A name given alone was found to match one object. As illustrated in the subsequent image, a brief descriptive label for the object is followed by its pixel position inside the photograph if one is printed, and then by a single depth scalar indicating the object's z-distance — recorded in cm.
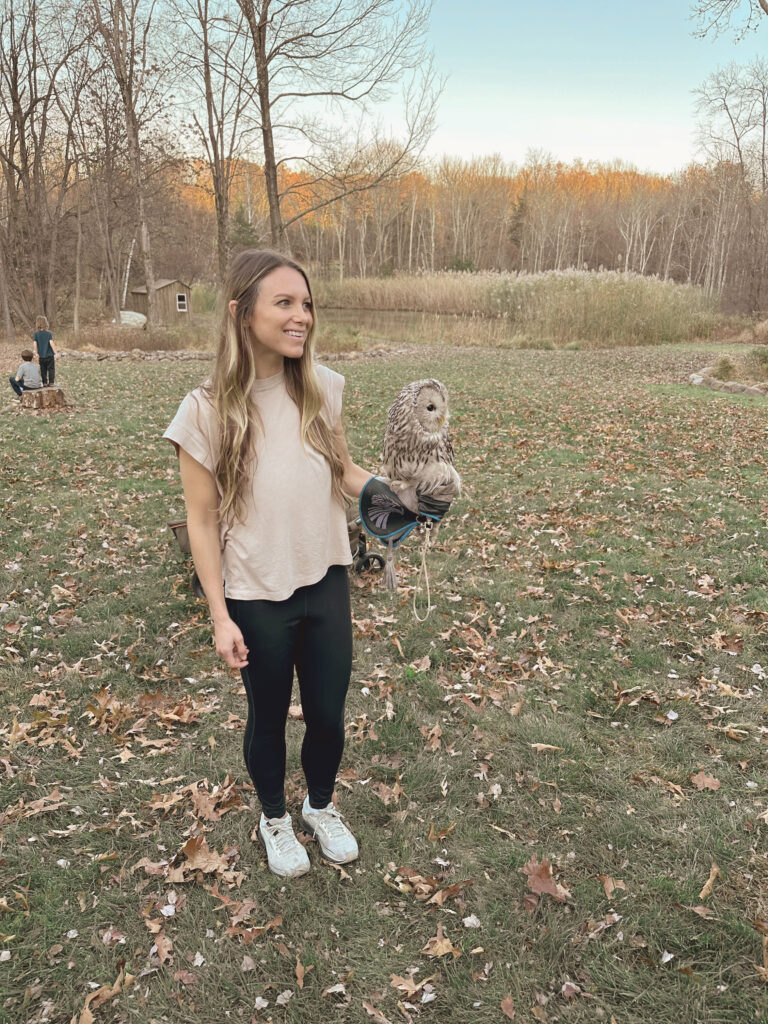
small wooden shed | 3140
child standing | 1247
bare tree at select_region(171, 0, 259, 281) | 1750
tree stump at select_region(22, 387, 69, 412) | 1132
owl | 214
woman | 204
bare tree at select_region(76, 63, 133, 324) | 2486
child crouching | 1143
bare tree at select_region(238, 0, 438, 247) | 1578
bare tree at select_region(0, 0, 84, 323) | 2403
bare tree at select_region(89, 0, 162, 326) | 2153
